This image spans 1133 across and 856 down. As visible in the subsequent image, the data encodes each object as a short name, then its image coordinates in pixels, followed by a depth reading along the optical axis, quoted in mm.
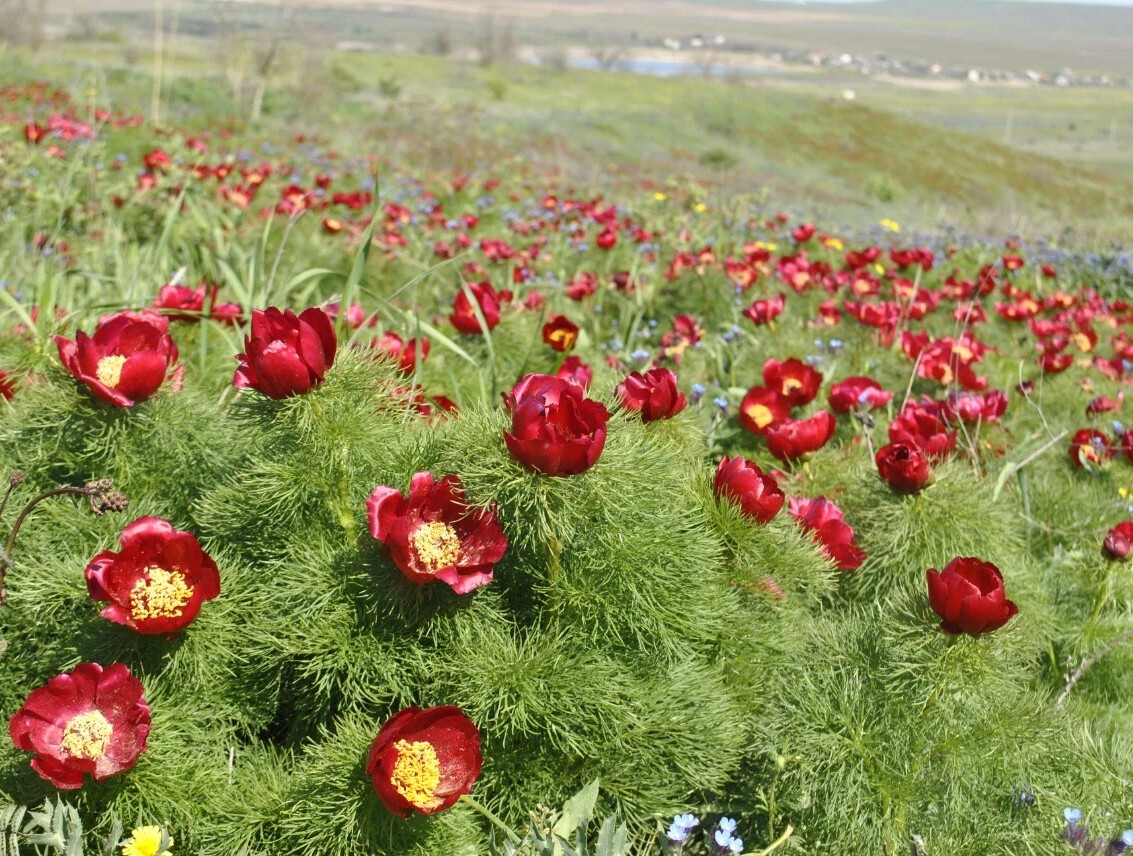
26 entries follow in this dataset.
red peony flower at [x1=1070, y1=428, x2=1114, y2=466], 2678
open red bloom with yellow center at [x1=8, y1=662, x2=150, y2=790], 1255
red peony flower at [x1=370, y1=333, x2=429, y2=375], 2111
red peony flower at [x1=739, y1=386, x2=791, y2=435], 2217
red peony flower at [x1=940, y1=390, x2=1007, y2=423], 2504
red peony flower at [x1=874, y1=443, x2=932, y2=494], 1814
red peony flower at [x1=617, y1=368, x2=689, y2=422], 1692
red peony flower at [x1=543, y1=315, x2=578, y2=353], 2420
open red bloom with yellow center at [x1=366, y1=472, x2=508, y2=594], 1299
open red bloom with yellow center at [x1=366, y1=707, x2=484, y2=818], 1214
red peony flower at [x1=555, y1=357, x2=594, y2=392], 1896
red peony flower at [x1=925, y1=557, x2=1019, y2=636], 1352
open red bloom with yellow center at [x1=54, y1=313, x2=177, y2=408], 1505
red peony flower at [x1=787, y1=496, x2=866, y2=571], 1776
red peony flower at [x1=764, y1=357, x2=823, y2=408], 2371
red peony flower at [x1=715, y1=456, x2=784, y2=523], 1581
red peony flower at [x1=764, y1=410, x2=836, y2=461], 2051
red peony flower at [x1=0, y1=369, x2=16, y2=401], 1855
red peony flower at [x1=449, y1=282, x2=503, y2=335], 2512
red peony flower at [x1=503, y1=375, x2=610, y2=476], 1204
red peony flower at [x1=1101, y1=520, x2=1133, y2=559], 1875
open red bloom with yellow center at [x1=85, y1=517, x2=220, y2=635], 1316
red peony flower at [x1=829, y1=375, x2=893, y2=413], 2508
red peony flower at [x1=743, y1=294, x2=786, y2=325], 3361
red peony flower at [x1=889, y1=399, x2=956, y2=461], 2109
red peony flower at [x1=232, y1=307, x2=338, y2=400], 1335
